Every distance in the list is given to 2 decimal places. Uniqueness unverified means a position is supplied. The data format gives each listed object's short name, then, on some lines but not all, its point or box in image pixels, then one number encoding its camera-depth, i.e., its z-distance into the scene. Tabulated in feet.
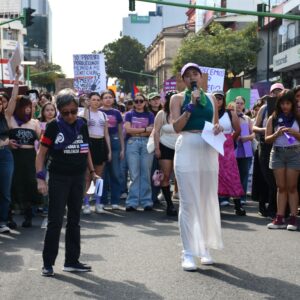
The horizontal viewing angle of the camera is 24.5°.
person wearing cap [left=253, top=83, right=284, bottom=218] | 33.04
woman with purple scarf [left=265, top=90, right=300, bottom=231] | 29.53
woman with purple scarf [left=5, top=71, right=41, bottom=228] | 31.63
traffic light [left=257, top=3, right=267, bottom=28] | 71.20
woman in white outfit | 22.07
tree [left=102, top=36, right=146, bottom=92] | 367.04
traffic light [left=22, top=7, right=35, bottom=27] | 79.46
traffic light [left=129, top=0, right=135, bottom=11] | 70.41
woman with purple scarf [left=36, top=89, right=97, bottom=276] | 21.52
